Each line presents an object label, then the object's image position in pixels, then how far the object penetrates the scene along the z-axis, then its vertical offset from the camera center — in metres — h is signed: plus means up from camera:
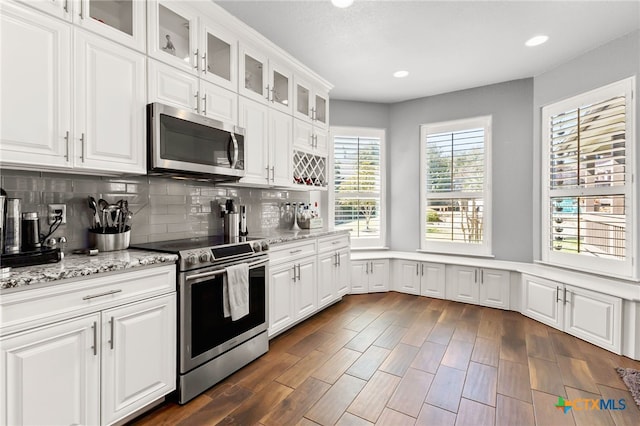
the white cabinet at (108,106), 1.74 +0.62
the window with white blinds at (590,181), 2.92 +0.33
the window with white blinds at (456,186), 4.20 +0.36
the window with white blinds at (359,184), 4.64 +0.41
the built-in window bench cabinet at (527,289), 2.65 -0.88
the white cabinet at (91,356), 1.32 -0.73
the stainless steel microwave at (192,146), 2.05 +0.48
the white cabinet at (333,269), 3.45 -0.70
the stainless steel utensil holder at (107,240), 2.00 -0.20
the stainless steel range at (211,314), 1.95 -0.72
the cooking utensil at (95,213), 2.04 -0.02
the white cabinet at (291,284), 2.77 -0.72
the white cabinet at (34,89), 1.47 +0.60
